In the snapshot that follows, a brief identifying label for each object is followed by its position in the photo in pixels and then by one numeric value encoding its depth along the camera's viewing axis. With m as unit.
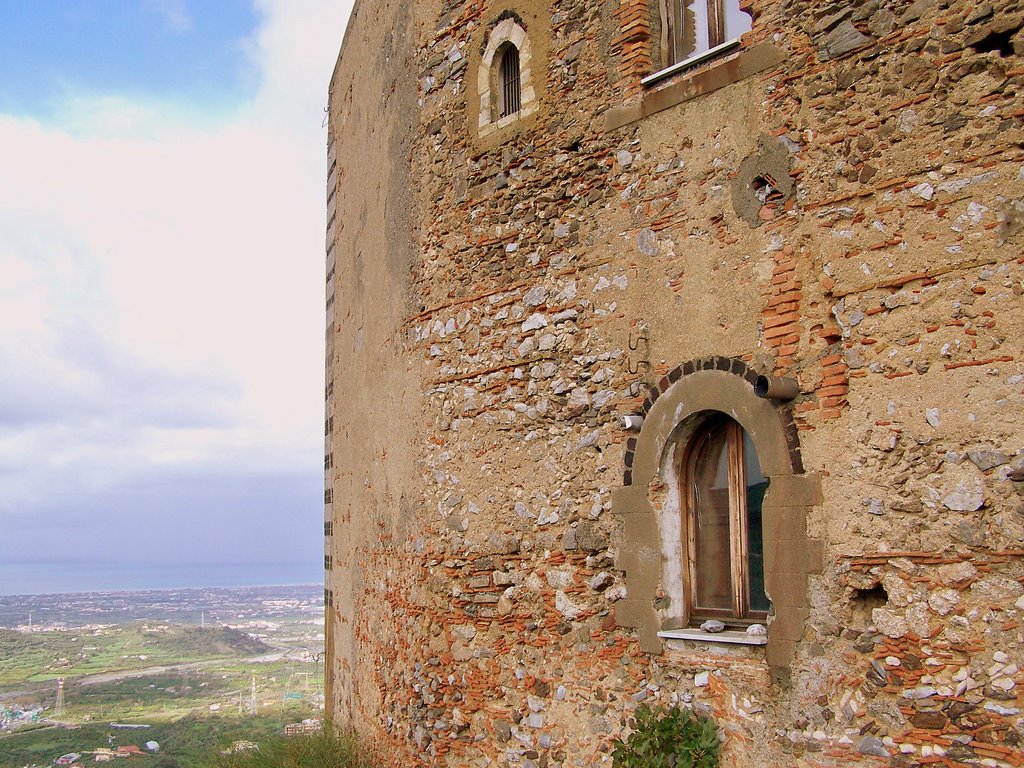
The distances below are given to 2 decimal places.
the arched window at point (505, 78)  8.33
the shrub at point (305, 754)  10.07
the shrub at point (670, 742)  6.43
